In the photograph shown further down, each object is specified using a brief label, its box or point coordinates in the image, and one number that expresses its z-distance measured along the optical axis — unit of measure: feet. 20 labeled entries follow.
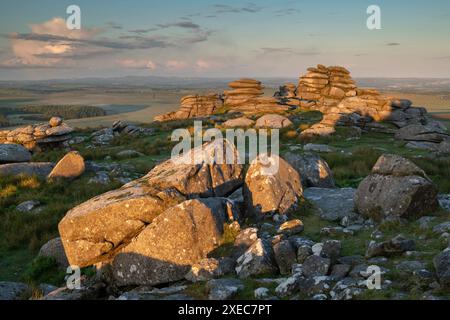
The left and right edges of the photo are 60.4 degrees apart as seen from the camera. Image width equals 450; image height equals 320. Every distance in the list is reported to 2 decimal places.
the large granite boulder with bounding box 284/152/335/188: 53.62
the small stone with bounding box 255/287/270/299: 24.21
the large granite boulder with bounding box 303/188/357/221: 41.27
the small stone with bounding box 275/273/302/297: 24.18
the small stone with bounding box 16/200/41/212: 54.34
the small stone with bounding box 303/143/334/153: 90.90
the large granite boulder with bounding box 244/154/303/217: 42.19
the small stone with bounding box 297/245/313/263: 28.43
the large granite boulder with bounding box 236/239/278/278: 28.17
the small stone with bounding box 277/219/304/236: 35.94
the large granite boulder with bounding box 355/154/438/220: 37.04
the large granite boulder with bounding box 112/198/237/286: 30.63
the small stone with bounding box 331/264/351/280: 25.12
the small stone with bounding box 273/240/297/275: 28.32
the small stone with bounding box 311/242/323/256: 28.42
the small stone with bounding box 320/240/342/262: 28.04
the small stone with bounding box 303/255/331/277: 25.53
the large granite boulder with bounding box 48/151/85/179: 69.72
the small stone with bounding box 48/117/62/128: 127.78
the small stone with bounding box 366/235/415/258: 27.86
